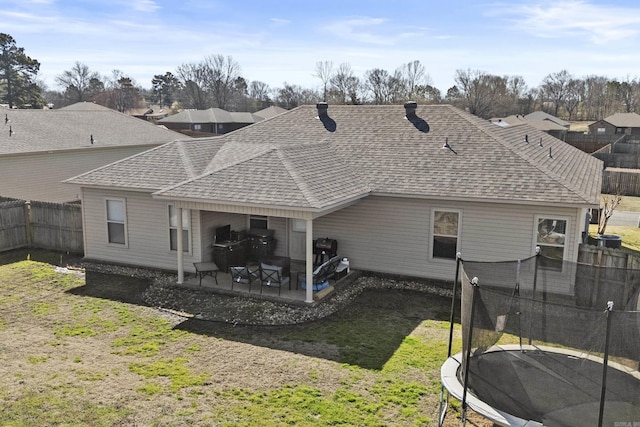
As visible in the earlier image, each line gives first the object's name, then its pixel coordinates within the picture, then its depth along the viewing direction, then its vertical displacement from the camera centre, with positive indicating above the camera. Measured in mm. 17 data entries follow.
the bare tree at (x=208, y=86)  104438 +7685
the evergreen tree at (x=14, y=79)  73125 +5707
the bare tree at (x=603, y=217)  18422 -3543
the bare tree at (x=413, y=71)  91375 +9723
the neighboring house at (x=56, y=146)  20344 -1129
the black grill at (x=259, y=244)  14891 -3448
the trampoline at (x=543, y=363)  6000 -3048
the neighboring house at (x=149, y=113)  86188 +1645
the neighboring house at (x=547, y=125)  51819 +487
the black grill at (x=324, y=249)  14398 -3428
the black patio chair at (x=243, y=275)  12477 -3641
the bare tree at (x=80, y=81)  108062 +8476
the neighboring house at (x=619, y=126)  59156 +595
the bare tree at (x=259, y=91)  123750 +8079
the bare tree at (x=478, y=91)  81562 +6312
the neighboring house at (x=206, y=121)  58094 +228
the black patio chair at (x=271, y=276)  12289 -3603
